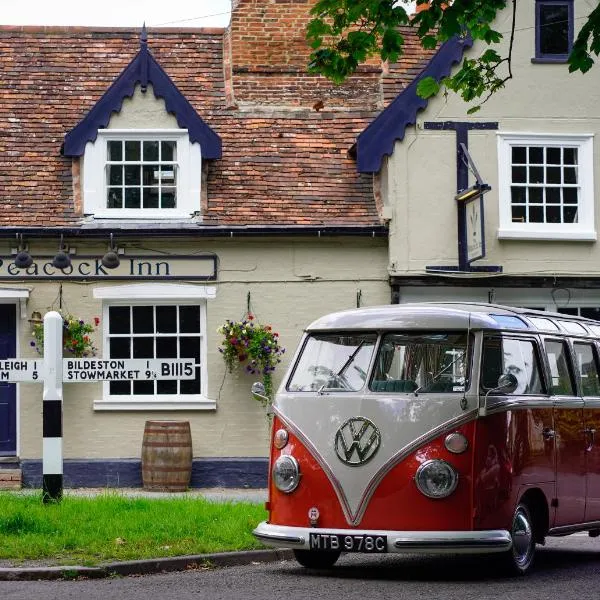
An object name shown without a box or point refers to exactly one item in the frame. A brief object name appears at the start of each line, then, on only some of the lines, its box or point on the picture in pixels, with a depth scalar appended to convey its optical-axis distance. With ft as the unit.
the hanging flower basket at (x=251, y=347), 67.82
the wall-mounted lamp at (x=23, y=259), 66.54
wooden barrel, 66.13
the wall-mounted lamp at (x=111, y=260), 66.74
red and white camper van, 36.83
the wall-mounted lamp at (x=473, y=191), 66.45
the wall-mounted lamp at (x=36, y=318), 67.82
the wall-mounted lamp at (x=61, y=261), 66.74
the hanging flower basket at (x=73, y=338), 66.85
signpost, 45.75
